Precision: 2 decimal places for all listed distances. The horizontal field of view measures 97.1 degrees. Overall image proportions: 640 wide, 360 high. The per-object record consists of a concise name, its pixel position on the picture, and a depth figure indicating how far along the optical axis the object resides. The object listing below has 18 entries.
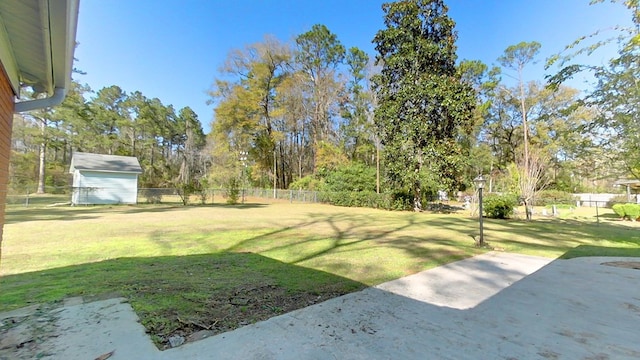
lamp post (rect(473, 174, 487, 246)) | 7.06
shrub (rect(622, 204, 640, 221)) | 14.26
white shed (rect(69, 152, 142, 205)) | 17.64
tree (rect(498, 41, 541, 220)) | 22.67
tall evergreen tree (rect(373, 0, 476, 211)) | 17.08
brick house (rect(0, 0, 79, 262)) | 1.91
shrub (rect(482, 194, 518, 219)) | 15.16
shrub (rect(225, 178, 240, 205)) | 22.11
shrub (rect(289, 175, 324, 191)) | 26.47
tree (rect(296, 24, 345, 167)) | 27.64
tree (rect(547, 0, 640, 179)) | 5.20
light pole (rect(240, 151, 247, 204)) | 31.80
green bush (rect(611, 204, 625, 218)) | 14.92
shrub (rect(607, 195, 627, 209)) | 22.70
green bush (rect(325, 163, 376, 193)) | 23.67
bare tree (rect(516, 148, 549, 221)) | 13.89
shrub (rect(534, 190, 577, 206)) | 25.51
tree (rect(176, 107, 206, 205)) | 39.25
